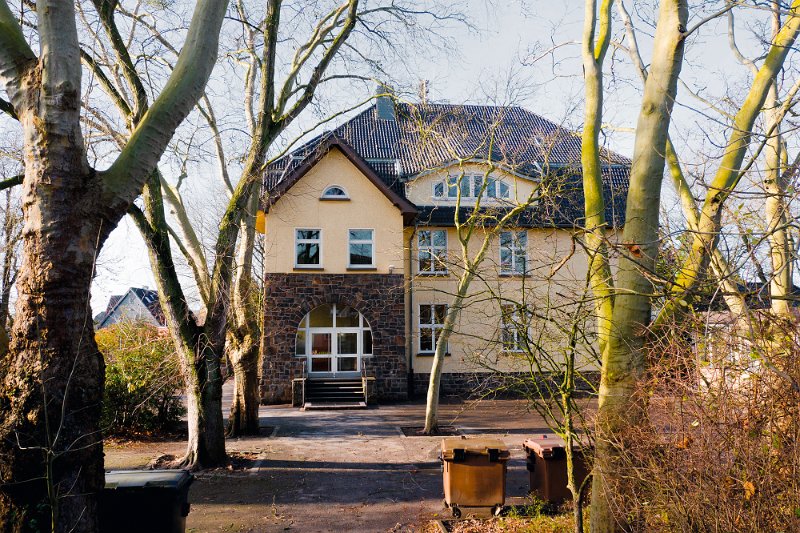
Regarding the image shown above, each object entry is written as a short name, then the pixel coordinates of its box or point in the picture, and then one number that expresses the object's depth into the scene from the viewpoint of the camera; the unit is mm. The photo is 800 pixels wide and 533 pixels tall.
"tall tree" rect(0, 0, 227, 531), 4965
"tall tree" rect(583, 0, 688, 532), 5363
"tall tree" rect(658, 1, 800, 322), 5043
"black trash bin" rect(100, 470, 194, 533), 5887
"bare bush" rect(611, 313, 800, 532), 3879
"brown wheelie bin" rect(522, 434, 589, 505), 8297
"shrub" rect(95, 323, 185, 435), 14830
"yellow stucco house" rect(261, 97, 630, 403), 21875
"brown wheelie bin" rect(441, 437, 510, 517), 8195
